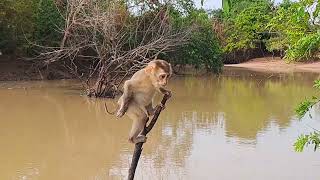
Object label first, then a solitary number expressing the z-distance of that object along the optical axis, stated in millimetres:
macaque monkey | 3893
